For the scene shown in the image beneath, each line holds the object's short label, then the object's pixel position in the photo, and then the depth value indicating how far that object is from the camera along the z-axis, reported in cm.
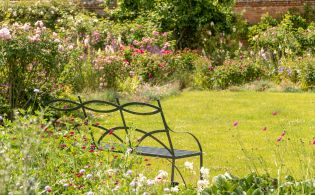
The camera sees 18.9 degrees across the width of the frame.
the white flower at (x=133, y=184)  499
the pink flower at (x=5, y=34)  1138
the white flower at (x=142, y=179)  518
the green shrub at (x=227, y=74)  1789
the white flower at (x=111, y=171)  547
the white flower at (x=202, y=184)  565
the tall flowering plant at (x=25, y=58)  1163
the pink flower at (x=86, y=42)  1757
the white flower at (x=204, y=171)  580
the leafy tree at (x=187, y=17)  2262
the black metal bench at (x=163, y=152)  691
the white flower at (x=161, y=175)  540
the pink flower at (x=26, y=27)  1194
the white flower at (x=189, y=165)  596
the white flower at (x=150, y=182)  514
